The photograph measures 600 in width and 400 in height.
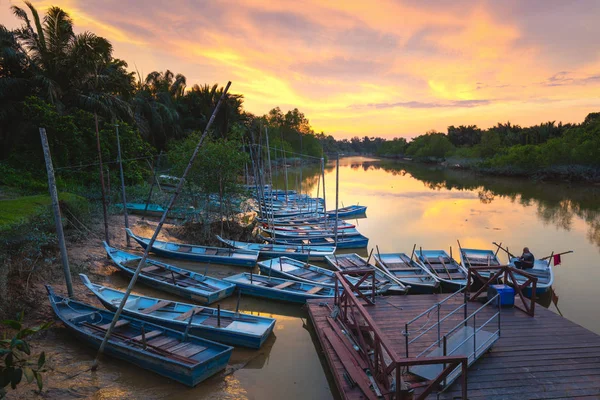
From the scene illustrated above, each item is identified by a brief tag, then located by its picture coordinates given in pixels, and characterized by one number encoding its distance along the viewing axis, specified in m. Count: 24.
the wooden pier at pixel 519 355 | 6.98
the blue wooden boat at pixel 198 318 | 9.84
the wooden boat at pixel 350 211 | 29.97
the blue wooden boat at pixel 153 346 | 8.22
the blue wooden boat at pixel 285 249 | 17.44
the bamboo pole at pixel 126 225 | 18.23
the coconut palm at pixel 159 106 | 41.56
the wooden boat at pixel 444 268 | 13.95
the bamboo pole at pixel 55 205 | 10.04
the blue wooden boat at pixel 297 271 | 13.94
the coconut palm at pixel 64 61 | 23.48
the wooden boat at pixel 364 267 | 12.66
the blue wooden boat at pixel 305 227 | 22.33
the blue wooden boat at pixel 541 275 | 13.30
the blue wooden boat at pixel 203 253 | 16.77
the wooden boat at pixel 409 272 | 13.57
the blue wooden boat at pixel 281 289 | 12.54
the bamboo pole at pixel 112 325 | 8.52
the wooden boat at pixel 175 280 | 12.46
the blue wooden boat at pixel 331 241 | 20.43
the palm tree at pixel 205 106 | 54.39
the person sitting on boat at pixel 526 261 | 14.14
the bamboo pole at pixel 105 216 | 16.11
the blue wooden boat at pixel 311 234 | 21.22
